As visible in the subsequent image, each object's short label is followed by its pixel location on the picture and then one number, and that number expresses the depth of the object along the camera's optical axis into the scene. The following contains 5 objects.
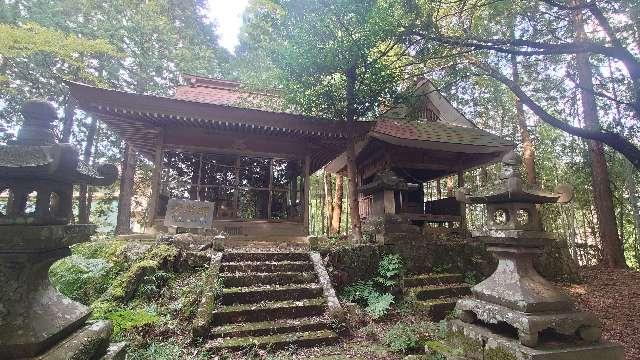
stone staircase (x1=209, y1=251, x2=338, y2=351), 5.66
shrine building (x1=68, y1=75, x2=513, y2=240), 9.96
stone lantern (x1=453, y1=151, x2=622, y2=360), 3.68
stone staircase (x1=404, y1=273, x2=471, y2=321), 7.42
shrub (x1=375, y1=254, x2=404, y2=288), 8.47
